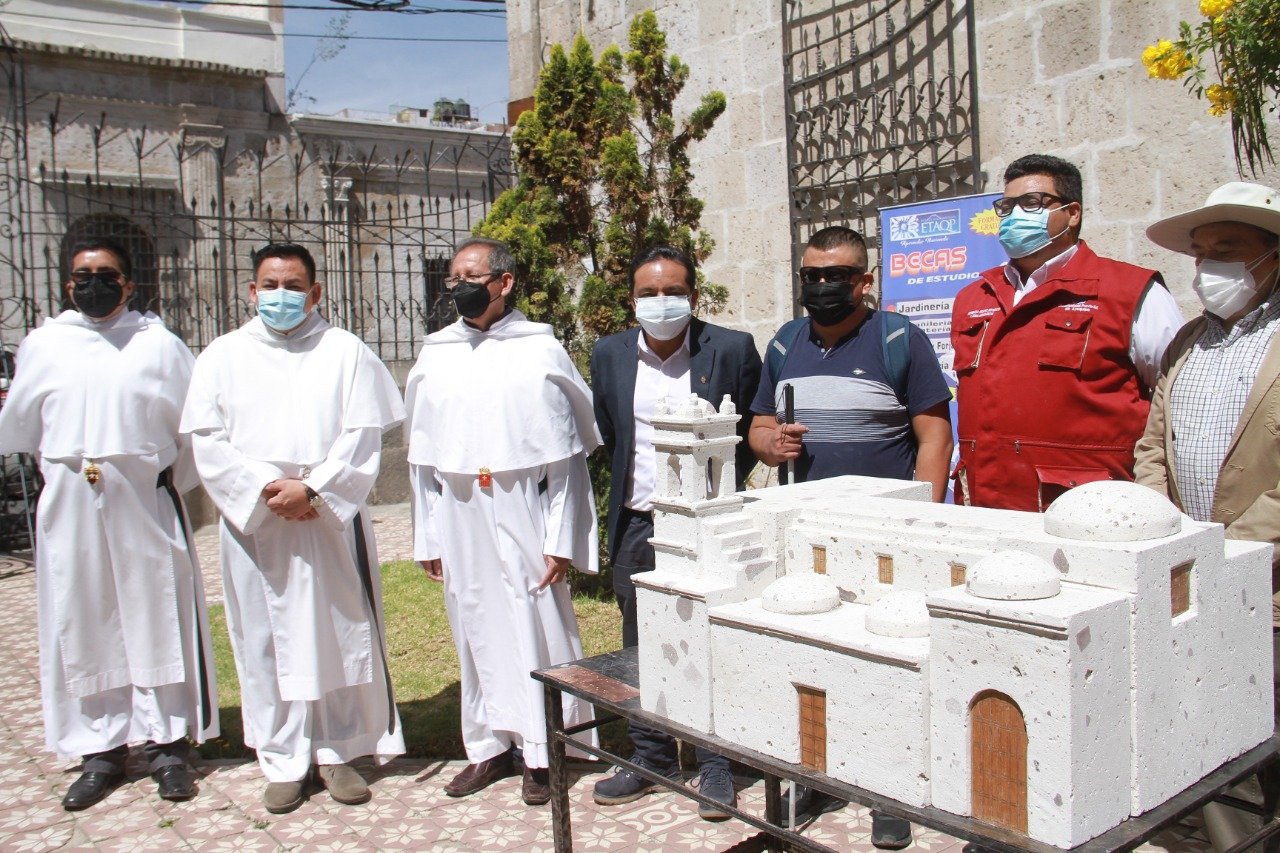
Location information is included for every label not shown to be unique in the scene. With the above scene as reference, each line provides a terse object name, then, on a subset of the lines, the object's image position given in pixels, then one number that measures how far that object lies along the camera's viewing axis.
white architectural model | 1.83
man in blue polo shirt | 3.70
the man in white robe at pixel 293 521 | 4.17
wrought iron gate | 6.31
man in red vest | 3.30
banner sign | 5.38
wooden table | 1.88
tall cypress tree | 6.15
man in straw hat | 2.84
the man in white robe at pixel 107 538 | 4.43
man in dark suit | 4.02
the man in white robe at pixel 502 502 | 4.18
